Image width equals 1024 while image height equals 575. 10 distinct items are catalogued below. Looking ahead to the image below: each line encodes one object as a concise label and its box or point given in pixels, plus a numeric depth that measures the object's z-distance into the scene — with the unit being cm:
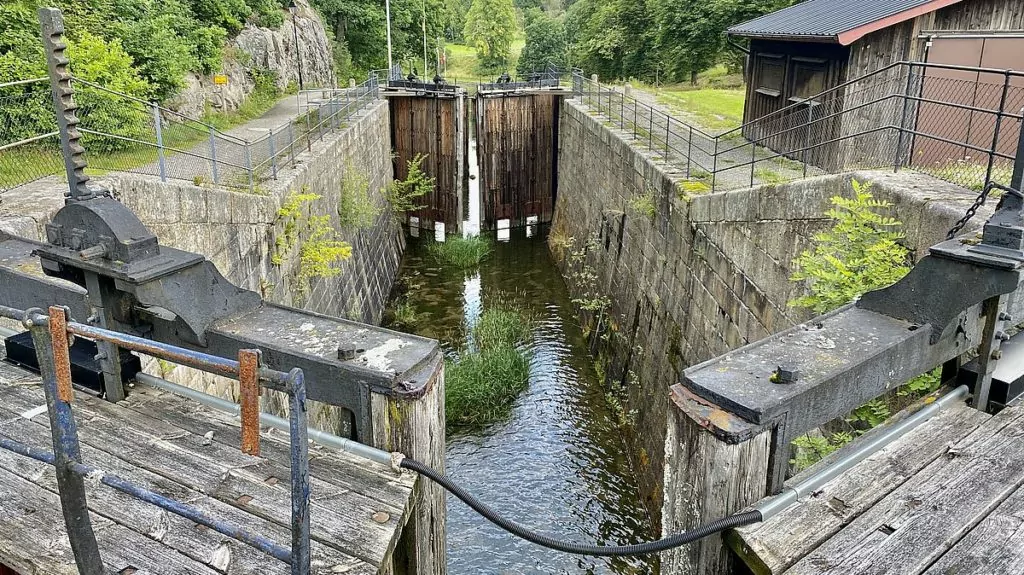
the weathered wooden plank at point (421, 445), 298
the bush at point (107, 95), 891
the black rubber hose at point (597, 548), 253
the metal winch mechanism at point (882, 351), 263
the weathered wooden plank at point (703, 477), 254
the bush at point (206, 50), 1744
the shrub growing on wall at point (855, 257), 501
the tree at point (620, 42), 3806
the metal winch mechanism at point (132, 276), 305
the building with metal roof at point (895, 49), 982
